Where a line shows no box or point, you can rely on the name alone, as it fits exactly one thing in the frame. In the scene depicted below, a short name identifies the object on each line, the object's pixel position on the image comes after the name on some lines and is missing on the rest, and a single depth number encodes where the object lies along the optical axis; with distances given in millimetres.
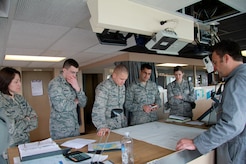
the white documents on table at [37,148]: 1211
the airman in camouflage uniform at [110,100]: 1827
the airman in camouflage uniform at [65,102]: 1916
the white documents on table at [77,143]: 1385
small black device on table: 1134
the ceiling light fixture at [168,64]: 4918
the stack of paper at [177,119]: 2218
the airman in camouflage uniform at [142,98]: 2605
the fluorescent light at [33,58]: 3353
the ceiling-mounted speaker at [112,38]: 1681
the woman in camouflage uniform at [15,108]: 1747
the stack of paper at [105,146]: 1303
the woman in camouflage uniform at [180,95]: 3014
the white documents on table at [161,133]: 1460
